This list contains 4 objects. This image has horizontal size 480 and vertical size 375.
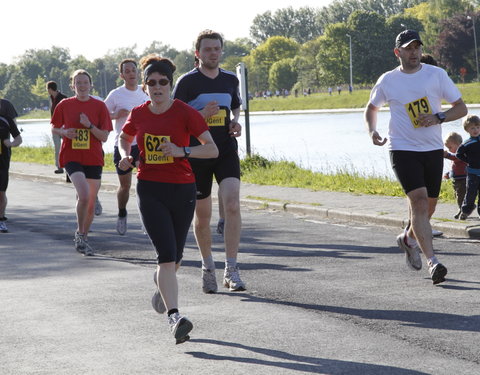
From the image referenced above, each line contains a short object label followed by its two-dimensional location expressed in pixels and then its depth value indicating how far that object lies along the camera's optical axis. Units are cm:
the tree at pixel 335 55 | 11088
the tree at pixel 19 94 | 18075
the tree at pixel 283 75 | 13362
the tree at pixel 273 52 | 15300
